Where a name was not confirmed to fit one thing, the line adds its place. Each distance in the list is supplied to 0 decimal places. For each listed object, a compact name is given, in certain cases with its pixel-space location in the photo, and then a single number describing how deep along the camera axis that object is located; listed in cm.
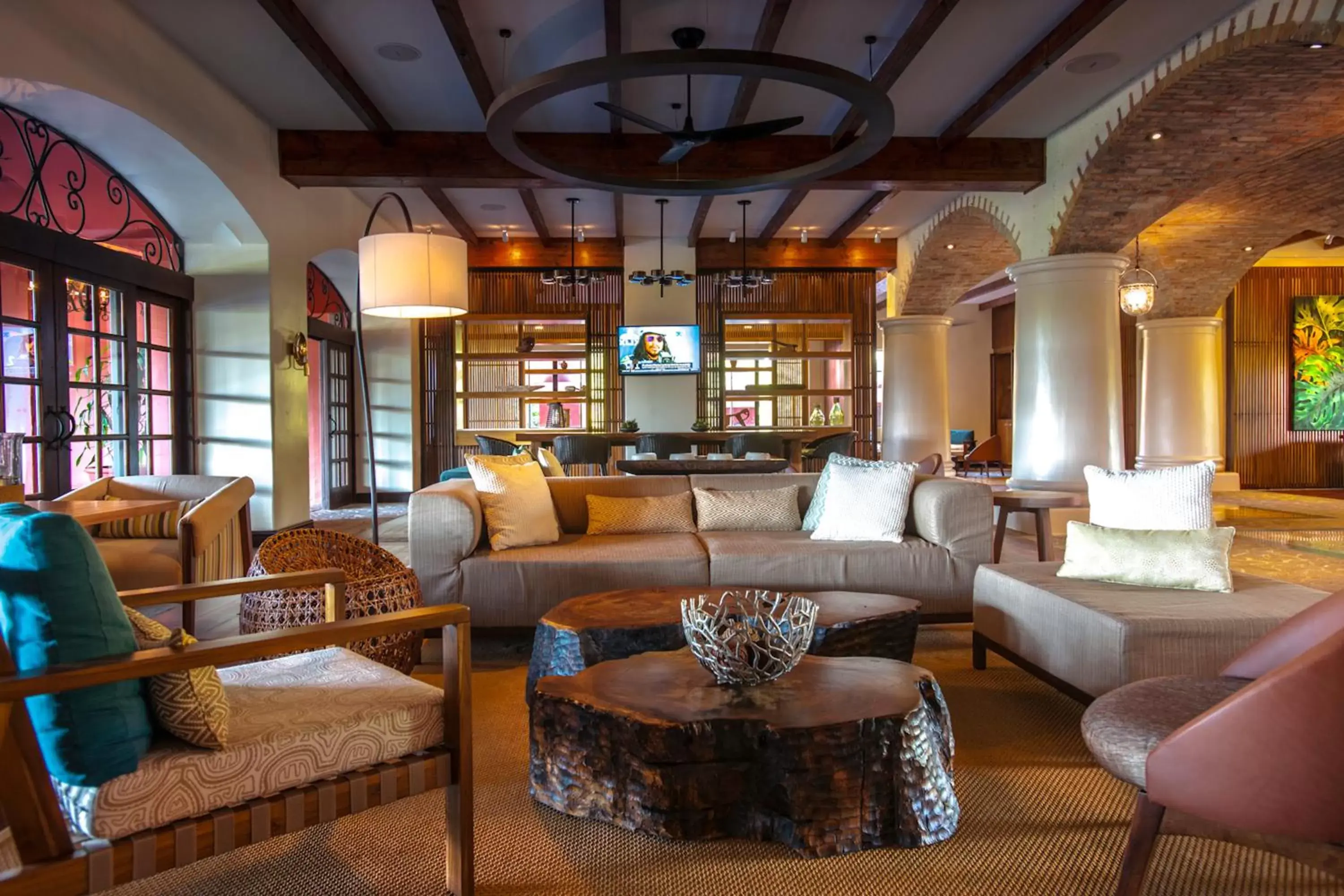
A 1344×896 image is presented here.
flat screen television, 1054
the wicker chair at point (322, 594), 292
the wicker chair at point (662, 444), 863
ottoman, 245
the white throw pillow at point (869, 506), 388
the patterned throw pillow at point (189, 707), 143
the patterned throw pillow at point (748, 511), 431
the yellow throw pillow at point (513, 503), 383
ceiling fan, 450
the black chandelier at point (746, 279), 964
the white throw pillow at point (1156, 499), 304
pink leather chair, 138
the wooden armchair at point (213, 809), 123
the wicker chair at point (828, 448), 882
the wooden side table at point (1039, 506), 450
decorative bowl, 199
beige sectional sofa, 360
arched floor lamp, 375
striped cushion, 407
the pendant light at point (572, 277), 947
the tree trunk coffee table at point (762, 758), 184
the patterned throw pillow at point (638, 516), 423
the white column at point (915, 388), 1045
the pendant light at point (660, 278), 960
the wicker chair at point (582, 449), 821
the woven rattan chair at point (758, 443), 838
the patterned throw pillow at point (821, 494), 420
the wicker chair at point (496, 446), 839
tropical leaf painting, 1179
